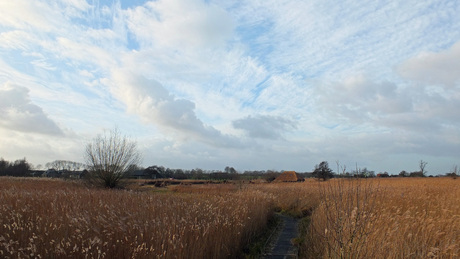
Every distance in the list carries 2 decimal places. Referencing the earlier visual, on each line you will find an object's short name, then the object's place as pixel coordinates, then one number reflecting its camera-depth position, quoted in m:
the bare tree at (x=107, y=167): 26.91
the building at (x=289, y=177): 58.29
